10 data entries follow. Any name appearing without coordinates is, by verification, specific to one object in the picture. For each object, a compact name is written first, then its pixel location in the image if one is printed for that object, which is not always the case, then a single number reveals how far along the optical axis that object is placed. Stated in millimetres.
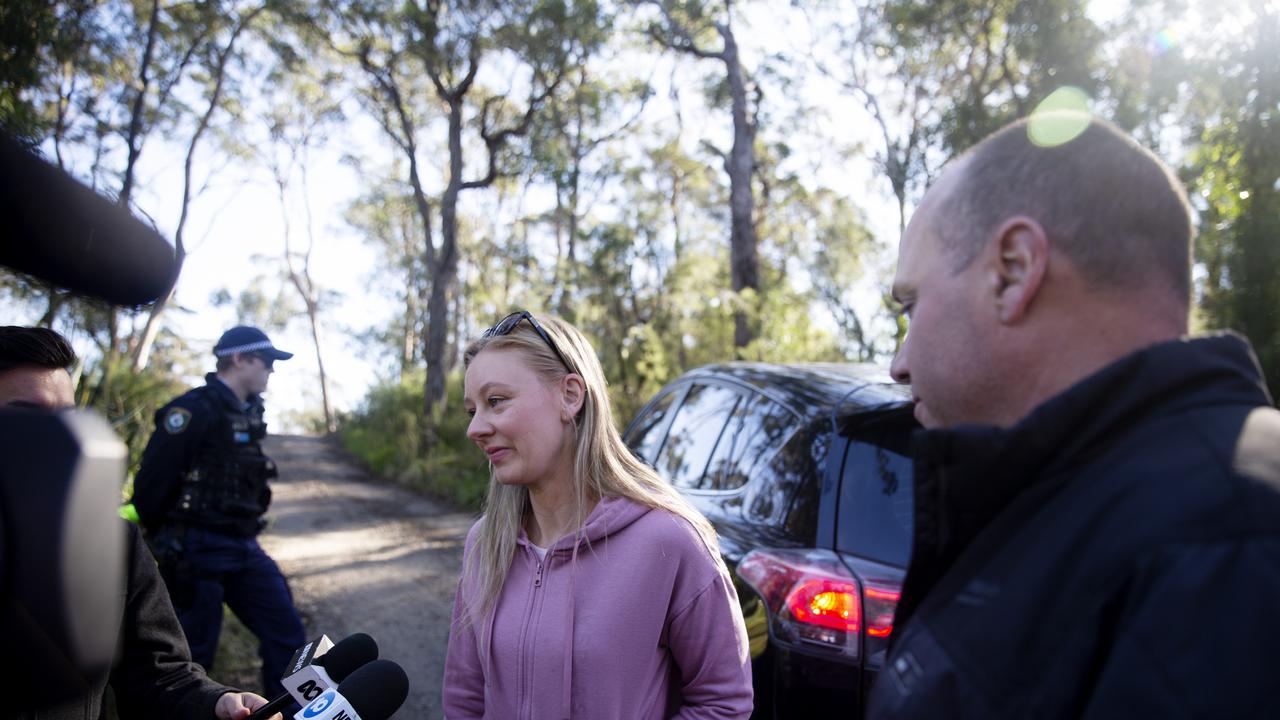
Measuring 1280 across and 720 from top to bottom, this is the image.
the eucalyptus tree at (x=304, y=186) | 22031
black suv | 2367
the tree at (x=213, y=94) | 19172
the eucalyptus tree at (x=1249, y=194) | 7594
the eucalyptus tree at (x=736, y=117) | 13516
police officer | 4160
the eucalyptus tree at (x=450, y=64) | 18172
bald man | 743
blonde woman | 2047
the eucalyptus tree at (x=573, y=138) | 15789
